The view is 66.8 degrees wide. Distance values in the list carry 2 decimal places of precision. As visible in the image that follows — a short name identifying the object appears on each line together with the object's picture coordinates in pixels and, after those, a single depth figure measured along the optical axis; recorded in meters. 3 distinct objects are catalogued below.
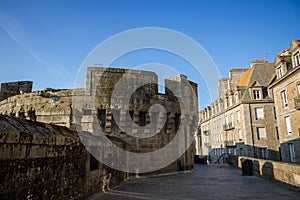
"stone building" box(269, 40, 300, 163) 15.98
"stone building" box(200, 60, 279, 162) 23.81
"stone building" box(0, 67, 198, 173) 10.47
